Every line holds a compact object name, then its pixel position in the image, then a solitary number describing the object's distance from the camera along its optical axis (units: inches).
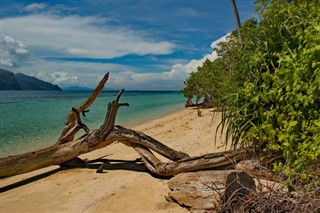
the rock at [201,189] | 159.5
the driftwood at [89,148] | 272.2
